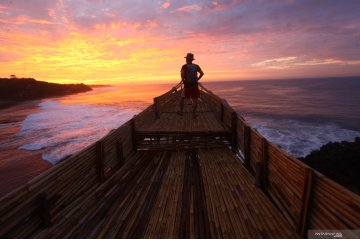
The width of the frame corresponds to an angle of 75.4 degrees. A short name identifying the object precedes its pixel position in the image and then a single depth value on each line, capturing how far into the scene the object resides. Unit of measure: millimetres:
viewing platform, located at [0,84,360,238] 3010
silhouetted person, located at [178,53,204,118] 8730
